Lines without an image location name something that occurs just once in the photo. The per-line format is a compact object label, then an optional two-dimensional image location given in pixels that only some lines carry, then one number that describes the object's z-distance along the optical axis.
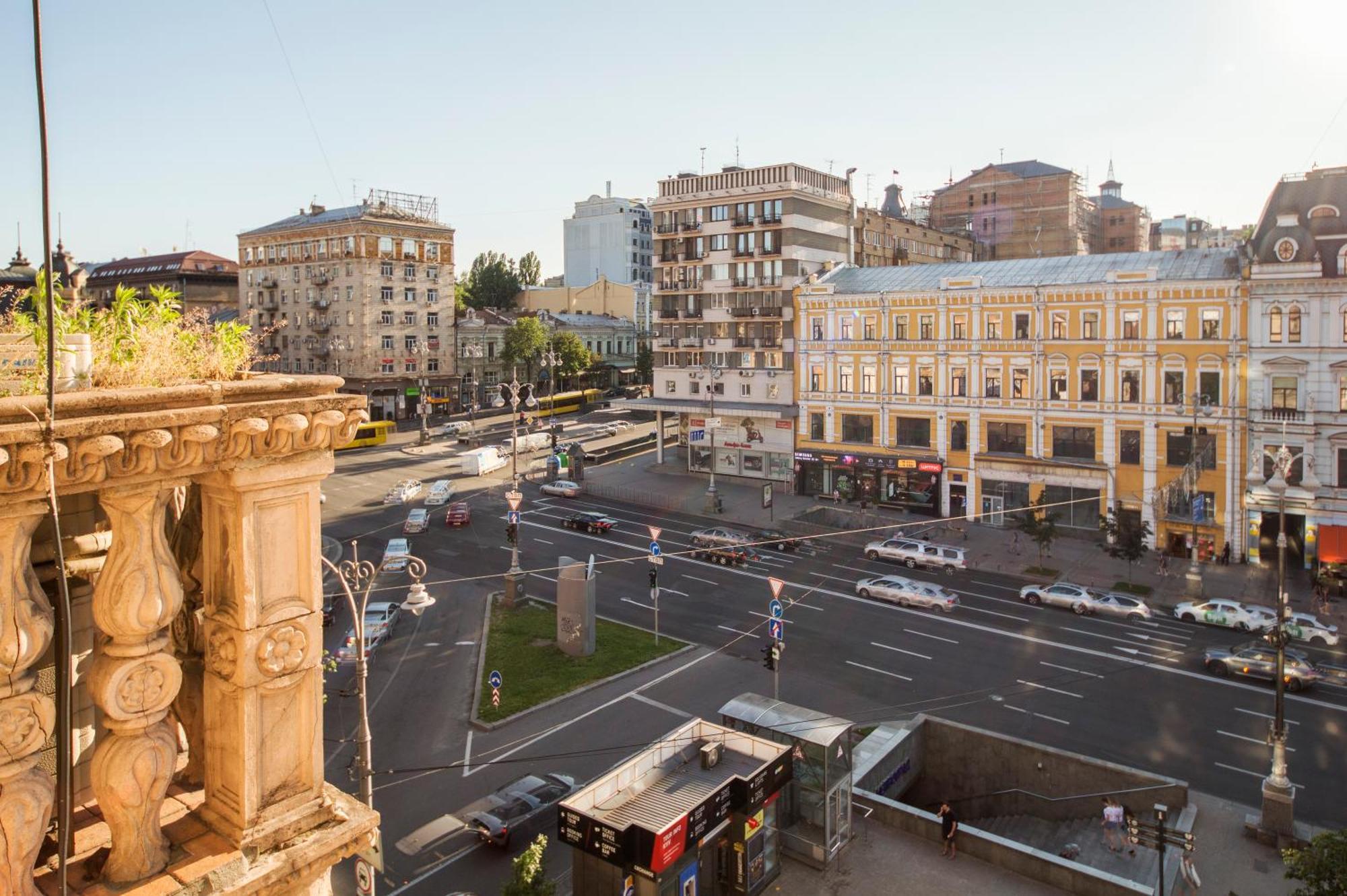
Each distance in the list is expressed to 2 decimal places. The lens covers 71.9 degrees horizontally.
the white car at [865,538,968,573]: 42.56
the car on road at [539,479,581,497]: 58.94
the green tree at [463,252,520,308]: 123.25
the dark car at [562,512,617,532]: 49.12
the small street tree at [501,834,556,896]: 14.70
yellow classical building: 43.53
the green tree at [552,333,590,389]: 99.12
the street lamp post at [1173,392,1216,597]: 42.62
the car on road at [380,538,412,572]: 42.50
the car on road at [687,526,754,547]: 44.59
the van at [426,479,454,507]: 55.12
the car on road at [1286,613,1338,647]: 32.56
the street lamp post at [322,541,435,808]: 13.24
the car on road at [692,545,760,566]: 43.50
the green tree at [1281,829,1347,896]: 13.90
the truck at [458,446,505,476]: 64.06
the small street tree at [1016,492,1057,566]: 42.22
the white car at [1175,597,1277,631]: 34.12
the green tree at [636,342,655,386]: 109.88
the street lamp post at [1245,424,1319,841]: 19.30
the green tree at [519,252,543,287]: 135.88
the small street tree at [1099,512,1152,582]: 40.38
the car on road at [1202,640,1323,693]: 29.02
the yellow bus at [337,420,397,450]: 73.45
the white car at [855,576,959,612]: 37.12
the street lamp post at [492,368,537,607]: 37.28
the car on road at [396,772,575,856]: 20.36
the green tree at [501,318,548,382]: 95.44
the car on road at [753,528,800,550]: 46.94
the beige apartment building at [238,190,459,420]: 84.00
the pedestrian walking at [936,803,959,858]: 18.89
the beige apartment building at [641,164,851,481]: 60.12
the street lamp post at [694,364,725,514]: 61.47
